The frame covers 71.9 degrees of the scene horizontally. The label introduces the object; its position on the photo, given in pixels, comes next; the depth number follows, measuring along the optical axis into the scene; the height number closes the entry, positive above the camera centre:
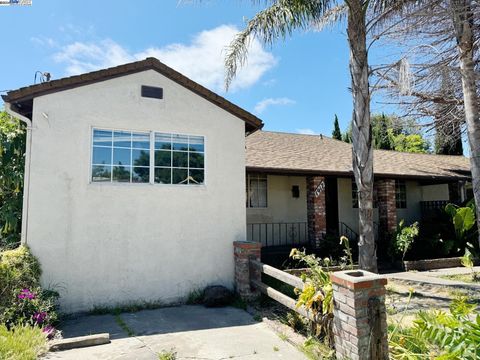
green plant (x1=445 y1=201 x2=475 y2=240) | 11.57 -0.60
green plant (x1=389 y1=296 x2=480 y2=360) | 2.95 -1.30
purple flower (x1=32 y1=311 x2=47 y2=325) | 5.47 -1.82
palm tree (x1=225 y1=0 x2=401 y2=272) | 7.25 +2.49
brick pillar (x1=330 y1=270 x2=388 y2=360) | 4.11 -1.44
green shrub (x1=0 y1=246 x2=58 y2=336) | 5.39 -1.52
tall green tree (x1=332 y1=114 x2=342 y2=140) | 31.50 +6.99
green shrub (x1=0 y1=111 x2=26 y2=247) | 8.12 +0.85
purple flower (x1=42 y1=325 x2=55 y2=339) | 5.19 -1.98
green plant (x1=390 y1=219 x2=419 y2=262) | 11.00 -1.22
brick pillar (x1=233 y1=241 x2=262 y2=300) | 7.46 -1.45
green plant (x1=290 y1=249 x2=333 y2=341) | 4.74 -1.40
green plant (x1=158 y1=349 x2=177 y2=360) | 4.58 -2.10
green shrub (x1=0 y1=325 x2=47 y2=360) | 4.31 -1.88
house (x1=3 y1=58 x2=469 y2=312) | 6.66 +0.51
